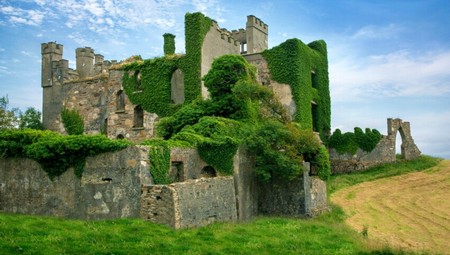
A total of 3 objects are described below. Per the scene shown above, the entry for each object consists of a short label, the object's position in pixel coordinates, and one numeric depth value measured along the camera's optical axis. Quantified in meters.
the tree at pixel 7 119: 41.44
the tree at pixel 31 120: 42.69
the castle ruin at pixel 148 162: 17.80
